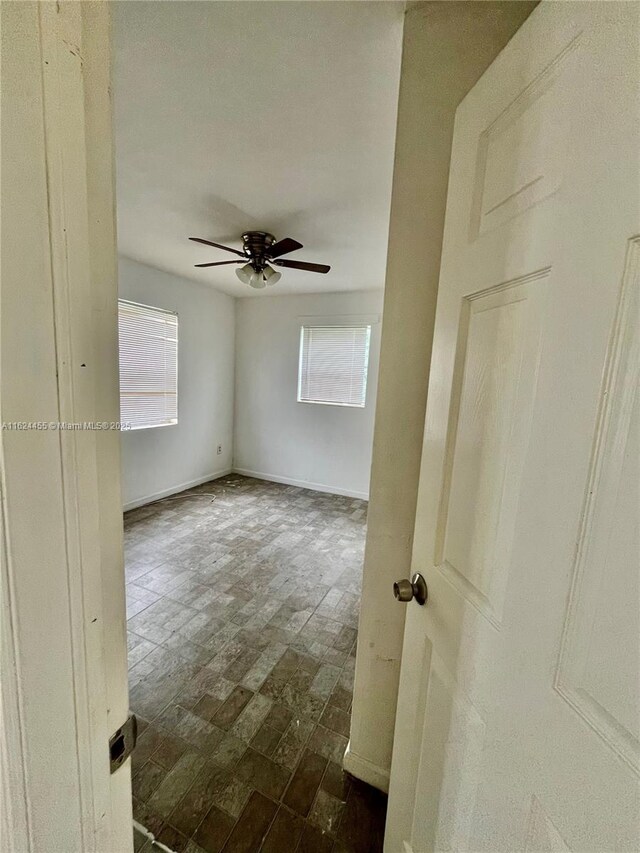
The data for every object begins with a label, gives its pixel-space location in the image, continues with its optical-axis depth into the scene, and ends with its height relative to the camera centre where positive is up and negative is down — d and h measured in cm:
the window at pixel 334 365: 404 +26
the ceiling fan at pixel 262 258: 234 +91
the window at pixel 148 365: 325 +10
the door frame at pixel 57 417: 35 -6
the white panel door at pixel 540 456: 38 -9
